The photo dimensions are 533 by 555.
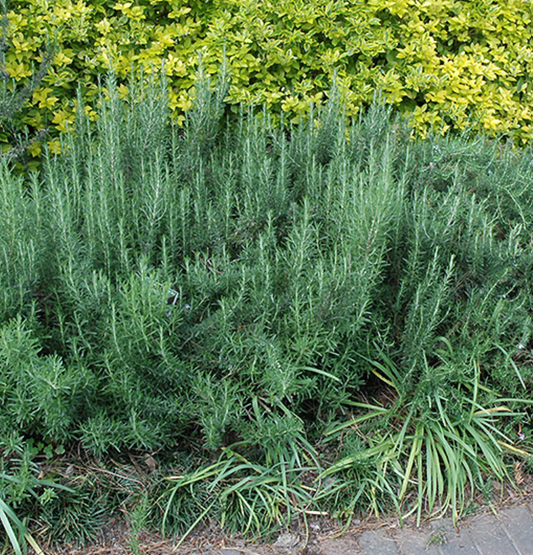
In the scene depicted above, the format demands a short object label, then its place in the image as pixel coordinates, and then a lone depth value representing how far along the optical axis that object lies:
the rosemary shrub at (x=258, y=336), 2.88
